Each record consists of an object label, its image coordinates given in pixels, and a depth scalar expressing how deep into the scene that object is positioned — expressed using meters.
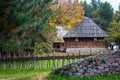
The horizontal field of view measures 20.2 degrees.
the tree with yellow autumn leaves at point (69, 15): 47.75
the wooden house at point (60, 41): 53.44
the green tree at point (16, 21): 15.14
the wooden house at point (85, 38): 48.97
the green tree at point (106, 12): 63.84
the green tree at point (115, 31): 32.66
